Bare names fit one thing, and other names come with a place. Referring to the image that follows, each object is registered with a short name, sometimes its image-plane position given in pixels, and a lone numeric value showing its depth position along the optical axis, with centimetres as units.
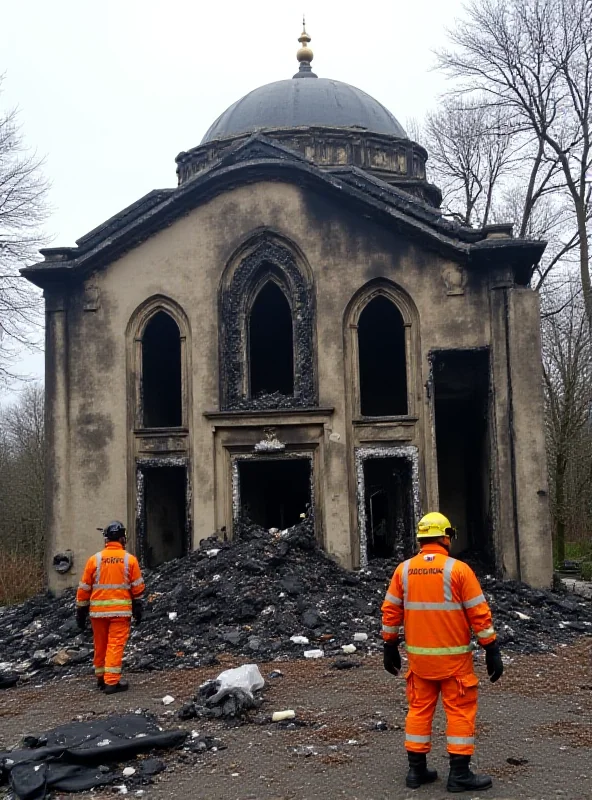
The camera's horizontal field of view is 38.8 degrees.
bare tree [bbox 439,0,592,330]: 2389
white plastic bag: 813
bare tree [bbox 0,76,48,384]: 2362
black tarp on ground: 632
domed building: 1434
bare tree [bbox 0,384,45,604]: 1806
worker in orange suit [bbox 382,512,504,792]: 578
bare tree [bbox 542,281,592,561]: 2322
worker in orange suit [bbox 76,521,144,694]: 902
